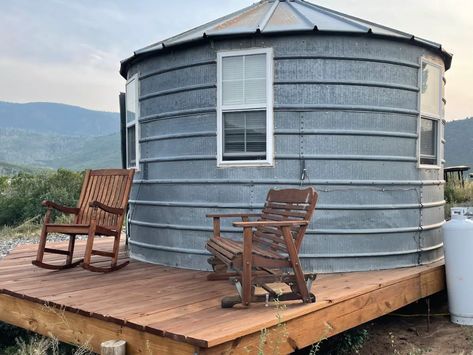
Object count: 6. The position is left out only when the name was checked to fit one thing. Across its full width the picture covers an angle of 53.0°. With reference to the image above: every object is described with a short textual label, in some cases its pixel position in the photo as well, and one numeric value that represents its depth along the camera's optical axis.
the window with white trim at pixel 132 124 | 5.52
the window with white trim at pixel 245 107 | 4.57
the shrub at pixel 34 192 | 15.06
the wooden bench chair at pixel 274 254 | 3.30
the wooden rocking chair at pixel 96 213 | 4.61
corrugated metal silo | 4.56
